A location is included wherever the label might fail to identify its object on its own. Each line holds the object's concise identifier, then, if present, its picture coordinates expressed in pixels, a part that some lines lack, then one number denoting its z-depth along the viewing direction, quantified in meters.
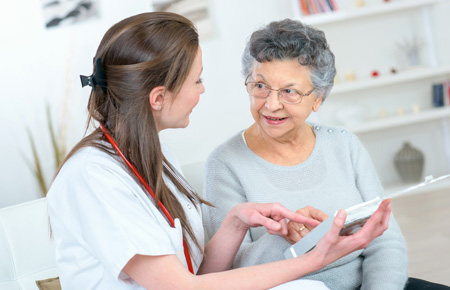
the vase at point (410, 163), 5.06
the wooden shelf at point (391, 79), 4.94
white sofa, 1.90
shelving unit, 4.93
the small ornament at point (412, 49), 5.14
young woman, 1.35
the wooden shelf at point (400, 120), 4.93
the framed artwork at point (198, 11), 4.87
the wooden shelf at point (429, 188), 4.94
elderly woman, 1.93
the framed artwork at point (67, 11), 4.71
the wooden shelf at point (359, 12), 4.87
